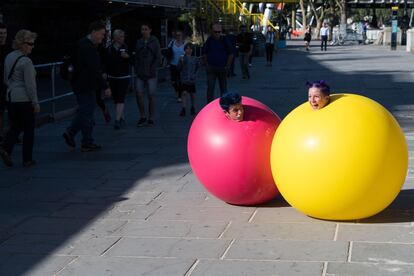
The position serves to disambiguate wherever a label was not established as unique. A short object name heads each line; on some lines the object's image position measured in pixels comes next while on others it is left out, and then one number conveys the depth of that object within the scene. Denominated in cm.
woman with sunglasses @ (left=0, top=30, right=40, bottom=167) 976
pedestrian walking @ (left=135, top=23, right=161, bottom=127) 1339
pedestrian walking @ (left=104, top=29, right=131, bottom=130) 1330
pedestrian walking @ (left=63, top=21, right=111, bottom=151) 1082
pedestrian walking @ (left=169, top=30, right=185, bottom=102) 1681
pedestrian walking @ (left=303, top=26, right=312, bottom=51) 4739
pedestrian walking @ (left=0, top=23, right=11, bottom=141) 1045
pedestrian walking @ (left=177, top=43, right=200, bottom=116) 1502
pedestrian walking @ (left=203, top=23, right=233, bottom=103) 1470
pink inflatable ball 735
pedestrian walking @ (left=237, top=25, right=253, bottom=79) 2522
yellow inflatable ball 657
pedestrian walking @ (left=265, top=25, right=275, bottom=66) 3250
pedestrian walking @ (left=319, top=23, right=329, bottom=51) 4709
